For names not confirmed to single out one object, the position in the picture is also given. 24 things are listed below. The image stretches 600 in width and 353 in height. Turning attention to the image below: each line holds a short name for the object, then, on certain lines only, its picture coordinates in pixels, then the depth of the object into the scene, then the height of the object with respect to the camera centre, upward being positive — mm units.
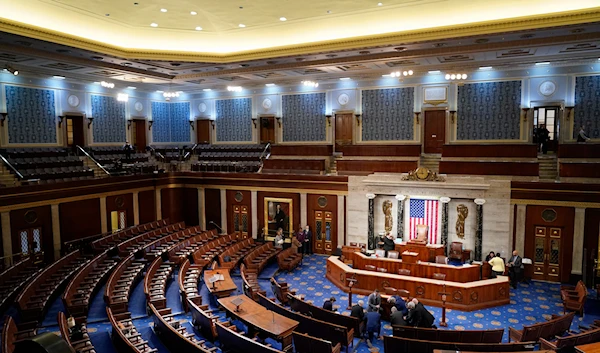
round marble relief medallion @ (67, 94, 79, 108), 19516 +2176
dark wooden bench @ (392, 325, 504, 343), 8523 -3947
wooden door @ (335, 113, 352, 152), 20656 +748
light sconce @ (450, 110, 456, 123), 18359 +1369
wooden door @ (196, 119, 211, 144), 24469 +892
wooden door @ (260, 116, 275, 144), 22672 +928
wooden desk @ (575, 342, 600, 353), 7141 -3533
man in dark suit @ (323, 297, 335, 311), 10297 -3931
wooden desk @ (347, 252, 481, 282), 12617 -3832
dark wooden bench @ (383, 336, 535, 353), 7883 -3862
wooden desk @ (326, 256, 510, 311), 11883 -4226
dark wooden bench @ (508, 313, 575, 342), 8812 -4043
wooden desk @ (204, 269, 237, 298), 11184 -3849
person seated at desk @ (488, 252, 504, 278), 12828 -3746
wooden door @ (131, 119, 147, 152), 23359 +689
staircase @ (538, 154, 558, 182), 15773 -808
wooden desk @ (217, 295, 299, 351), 8539 -3754
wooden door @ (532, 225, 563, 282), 14219 -3723
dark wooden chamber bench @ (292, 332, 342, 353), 8031 -3924
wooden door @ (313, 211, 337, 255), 17859 -3766
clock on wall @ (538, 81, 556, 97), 16656 +2305
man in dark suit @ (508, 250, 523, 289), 13500 -3979
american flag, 15688 -2630
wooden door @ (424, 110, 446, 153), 18766 +706
